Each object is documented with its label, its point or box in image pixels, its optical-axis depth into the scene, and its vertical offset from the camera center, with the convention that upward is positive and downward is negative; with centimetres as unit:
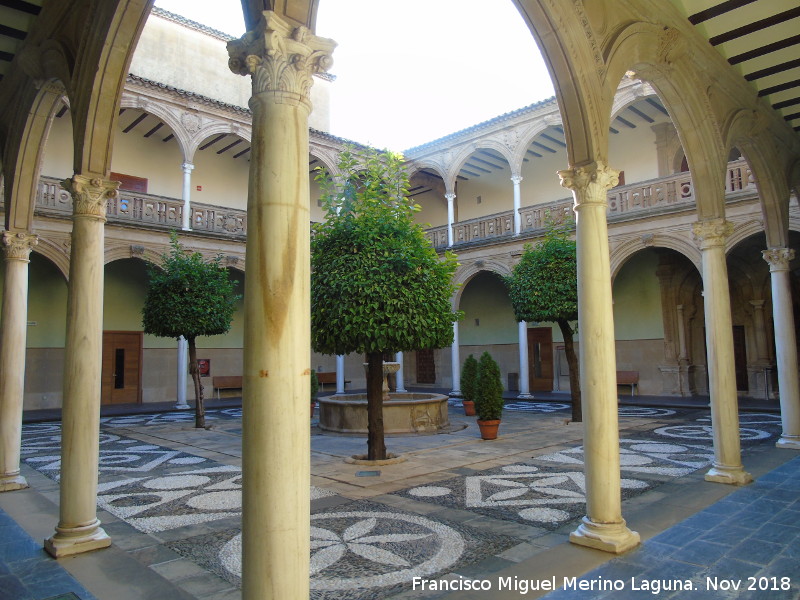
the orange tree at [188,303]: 1088 +106
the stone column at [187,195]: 1575 +441
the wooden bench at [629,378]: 1656 -85
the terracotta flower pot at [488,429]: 937 -124
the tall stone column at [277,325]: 246 +14
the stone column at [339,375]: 1861 -63
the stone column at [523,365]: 1694 -42
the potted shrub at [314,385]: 1300 -65
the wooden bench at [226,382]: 1816 -75
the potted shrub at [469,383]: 1212 -66
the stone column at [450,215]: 1888 +443
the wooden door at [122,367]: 1653 -19
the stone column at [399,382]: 1947 -94
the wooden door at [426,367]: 2227 -53
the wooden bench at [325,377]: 1997 -75
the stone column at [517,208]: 1703 +413
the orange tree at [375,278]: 708 +95
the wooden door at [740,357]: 1534 -31
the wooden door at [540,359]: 1900 -29
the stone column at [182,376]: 1546 -45
